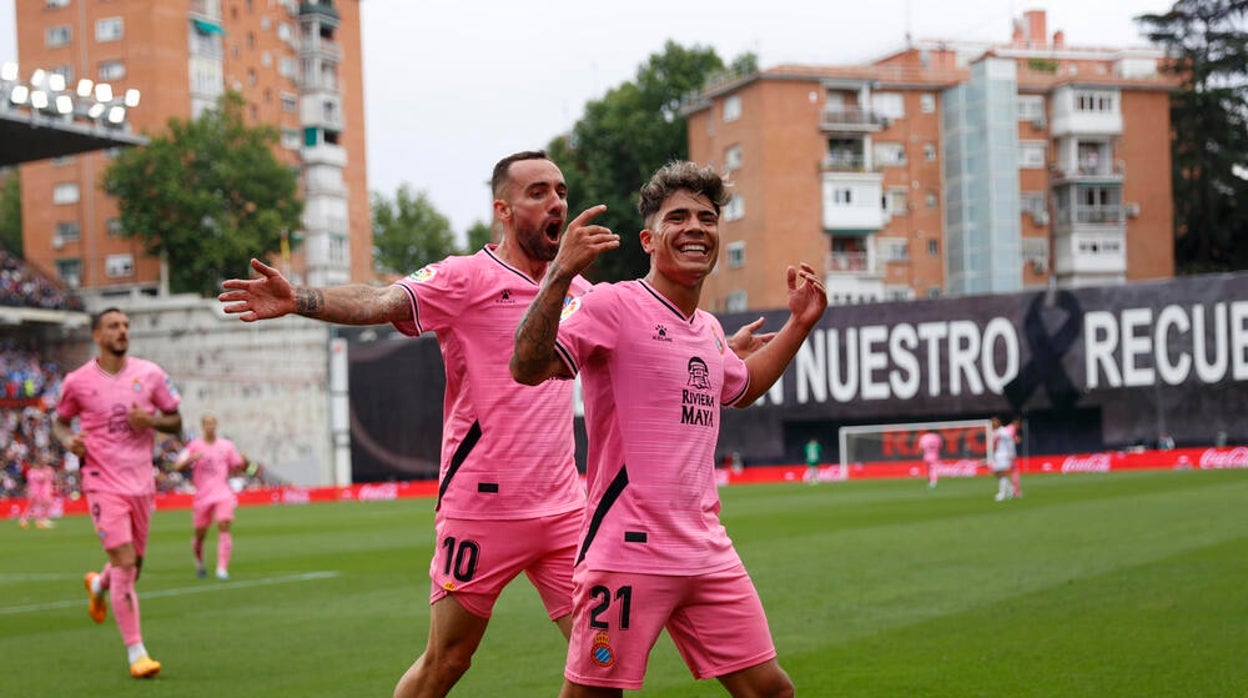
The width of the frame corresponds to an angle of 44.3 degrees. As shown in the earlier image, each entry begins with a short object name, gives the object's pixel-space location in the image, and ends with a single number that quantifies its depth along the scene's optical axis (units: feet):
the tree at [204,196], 234.99
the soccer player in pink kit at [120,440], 36.52
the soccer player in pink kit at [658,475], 18.37
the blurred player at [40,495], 136.67
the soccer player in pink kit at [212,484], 67.21
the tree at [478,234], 315.78
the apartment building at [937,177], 226.58
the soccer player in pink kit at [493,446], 21.97
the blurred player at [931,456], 125.67
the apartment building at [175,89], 249.96
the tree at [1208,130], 234.79
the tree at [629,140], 239.91
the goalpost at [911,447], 161.58
